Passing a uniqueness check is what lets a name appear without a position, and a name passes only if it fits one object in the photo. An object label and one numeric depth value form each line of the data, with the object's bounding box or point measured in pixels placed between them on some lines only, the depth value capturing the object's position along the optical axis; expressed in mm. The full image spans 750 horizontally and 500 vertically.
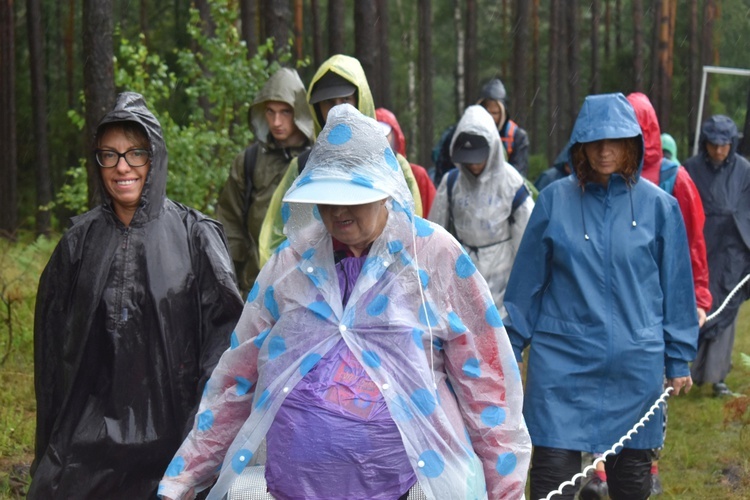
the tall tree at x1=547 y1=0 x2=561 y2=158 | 39031
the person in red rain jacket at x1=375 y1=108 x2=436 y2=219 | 8844
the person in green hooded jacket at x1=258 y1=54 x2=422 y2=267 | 6066
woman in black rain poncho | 4371
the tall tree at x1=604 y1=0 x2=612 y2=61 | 50244
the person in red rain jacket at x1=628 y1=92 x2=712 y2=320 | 6992
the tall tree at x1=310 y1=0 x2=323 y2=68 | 33750
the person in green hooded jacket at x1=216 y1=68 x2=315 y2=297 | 7238
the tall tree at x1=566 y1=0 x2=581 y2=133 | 37216
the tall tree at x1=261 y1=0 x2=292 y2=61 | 15203
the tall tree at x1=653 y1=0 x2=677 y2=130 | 36406
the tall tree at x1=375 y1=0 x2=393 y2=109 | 29703
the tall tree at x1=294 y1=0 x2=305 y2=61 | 35084
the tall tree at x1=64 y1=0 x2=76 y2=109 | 30344
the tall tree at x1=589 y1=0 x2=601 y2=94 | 42438
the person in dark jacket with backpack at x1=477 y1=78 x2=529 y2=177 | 11734
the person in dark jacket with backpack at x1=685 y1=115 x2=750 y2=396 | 10477
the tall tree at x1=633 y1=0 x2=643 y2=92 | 35406
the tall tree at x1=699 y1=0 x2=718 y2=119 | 44719
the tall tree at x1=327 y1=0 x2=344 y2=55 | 16625
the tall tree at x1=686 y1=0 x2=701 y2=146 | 41344
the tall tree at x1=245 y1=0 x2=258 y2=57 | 23672
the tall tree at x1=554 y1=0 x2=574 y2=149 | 39375
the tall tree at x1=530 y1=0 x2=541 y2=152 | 46906
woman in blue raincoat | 5371
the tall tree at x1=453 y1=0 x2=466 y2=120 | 46584
